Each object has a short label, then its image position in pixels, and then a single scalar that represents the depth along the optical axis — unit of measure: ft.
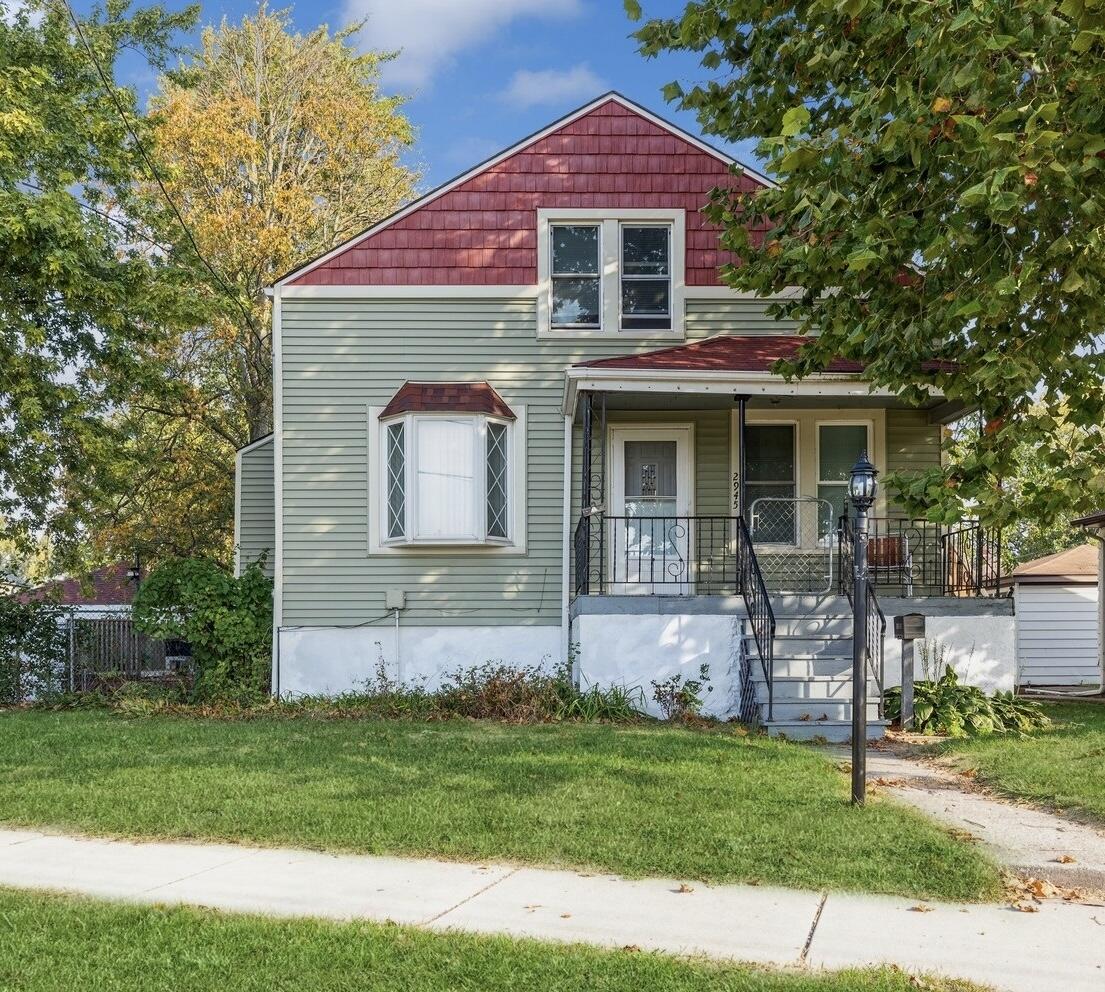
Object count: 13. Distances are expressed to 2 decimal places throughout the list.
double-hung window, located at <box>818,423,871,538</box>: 47.50
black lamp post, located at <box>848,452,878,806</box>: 25.07
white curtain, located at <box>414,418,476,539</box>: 46.26
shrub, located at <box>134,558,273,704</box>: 47.42
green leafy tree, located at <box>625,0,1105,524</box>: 21.49
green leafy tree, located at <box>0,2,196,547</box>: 51.19
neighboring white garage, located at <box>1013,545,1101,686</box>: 71.72
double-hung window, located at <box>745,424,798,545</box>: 47.14
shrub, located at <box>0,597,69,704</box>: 53.52
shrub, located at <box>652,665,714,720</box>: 41.57
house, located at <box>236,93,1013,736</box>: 46.50
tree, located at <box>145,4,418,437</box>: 82.43
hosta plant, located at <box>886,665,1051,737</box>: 39.40
